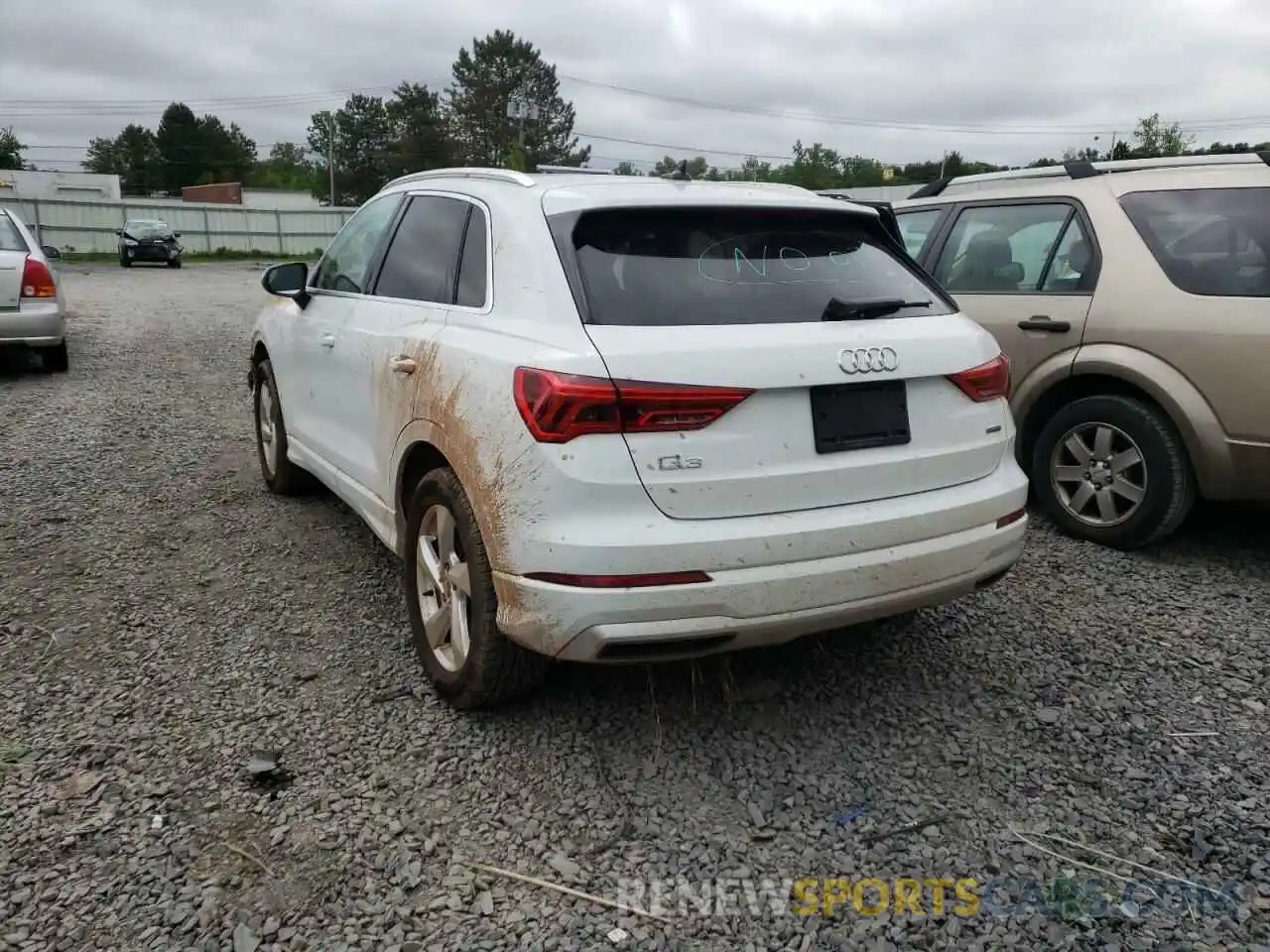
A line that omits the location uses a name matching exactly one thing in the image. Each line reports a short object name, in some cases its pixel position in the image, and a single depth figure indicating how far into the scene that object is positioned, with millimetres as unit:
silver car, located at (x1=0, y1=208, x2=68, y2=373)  8820
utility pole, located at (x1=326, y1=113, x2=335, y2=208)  73250
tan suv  4270
